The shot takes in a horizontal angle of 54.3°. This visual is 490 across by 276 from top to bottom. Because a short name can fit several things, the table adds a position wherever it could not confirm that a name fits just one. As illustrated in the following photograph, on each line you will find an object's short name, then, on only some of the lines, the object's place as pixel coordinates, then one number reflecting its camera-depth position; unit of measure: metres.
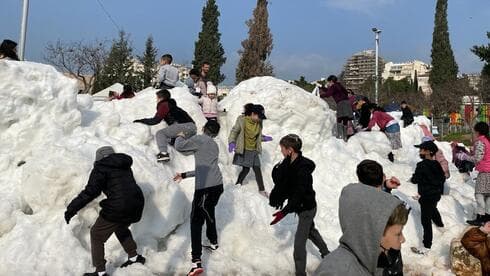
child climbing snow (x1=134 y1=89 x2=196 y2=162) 7.90
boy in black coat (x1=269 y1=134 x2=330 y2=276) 5.61
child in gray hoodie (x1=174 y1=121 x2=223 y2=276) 5.98
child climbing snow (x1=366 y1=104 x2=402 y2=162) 12.11
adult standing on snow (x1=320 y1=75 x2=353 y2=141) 11.64
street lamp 32.66
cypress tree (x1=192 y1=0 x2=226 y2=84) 41.47
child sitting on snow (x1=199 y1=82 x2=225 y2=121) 9.51
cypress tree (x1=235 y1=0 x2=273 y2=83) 37.00
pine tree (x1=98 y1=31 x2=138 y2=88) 29.03
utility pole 14.59
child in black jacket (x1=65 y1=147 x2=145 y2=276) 5.07
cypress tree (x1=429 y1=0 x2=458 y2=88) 46.34
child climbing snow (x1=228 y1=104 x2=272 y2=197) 8.38
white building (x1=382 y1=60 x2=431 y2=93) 148.12
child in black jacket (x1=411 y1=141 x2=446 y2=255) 7.30
